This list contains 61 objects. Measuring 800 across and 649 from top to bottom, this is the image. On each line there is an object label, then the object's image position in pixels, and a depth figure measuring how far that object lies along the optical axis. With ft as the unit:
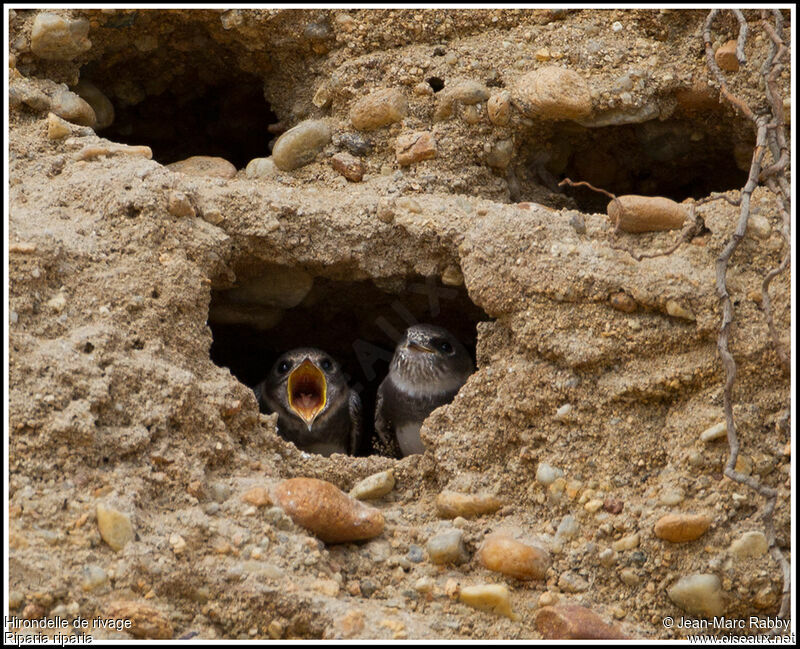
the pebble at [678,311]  27.17
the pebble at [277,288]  34.83
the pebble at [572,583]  24.72
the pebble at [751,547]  24.22
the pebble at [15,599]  21.48
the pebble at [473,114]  33.76
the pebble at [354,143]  34.17
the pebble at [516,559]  24.79
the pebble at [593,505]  25.90
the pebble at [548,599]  24.13
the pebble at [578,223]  29.89
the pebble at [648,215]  29.40
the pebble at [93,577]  21.97
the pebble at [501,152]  34.01
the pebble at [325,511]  24.72
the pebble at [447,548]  25.20
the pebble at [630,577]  24.61
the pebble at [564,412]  27.48
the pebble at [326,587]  23.20
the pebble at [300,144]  33.94
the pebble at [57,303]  26.91
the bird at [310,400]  36.94
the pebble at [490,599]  23.89
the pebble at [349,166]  33.83
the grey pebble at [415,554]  25.56
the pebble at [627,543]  24.91
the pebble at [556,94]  32.81
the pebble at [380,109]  33.88
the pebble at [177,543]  23.02
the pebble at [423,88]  34.01
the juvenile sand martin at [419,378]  36.22
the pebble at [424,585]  24.43
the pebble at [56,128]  32.45
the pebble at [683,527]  24.49
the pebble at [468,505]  27.07
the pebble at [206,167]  34.01
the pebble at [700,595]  23.94
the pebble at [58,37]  33.45
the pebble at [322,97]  34.81
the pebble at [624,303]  27.71
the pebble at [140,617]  21.68
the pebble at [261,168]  34.12
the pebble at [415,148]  33.65
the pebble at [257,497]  24.77
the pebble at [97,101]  36.09
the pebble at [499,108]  33.40
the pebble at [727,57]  32.89
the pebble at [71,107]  33.60
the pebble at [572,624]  22.89
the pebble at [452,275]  32.55
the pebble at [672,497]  25.23
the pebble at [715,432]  25.64
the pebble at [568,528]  25.77
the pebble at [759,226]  28.07
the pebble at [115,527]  22.80
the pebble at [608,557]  24.89
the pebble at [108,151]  31.94
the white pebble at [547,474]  26.91
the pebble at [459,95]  33.53
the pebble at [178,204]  29.81
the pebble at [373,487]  28.48
